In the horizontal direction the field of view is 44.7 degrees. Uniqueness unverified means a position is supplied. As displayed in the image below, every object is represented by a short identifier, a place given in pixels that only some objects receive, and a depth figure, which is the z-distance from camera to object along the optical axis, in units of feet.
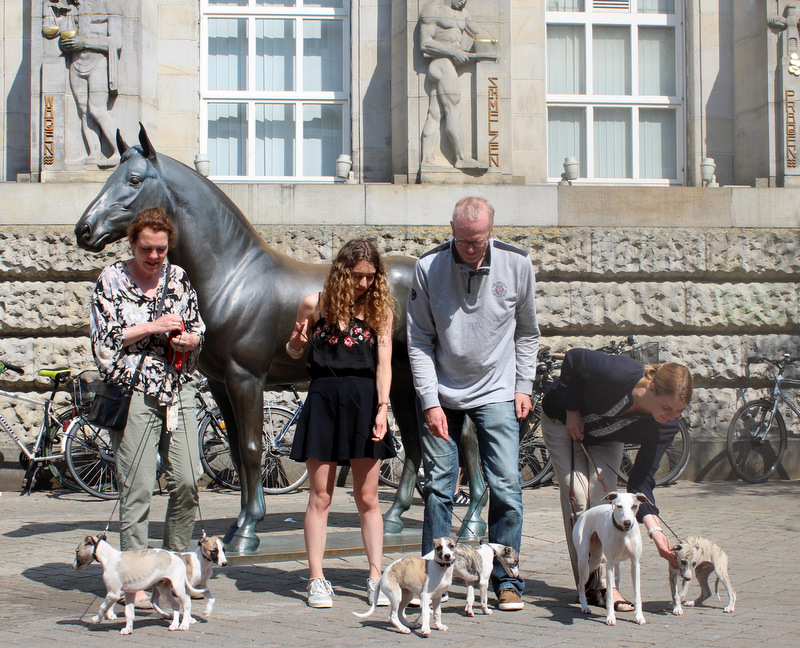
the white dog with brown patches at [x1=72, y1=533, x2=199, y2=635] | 14.29
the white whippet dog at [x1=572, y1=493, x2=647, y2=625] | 14.74
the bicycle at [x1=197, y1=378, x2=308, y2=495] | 30.01
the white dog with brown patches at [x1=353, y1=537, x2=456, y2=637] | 14.34
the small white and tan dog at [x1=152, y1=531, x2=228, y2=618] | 14.80
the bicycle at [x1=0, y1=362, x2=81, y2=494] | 29.99
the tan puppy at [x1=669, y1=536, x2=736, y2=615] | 15.24
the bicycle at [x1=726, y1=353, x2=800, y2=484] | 31.53
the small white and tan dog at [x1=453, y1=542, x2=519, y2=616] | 14.92
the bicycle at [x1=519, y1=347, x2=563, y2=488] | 30.86
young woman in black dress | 16.10
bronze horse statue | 19.65
